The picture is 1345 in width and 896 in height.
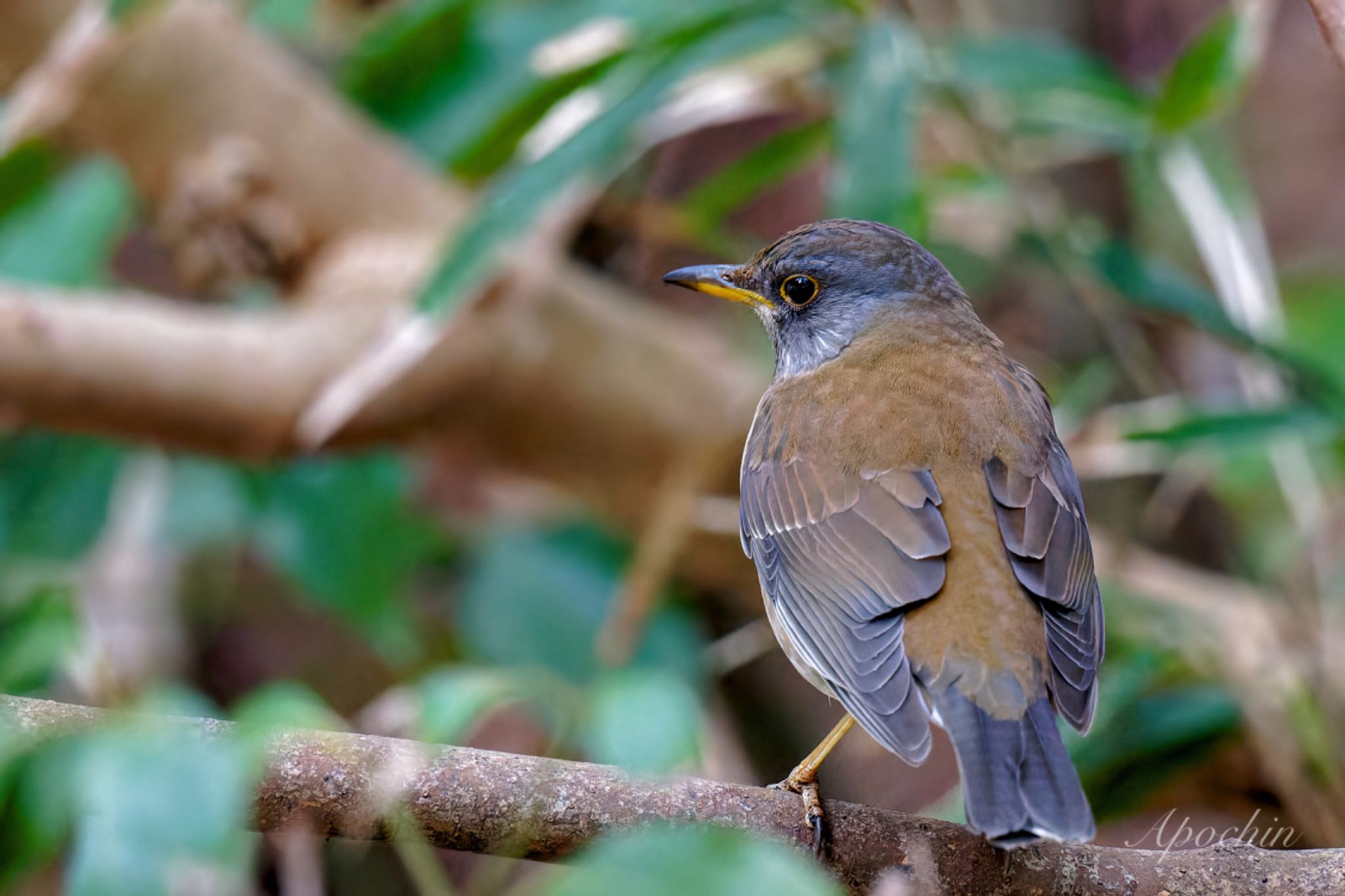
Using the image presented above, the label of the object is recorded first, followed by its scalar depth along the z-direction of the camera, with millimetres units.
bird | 4117
